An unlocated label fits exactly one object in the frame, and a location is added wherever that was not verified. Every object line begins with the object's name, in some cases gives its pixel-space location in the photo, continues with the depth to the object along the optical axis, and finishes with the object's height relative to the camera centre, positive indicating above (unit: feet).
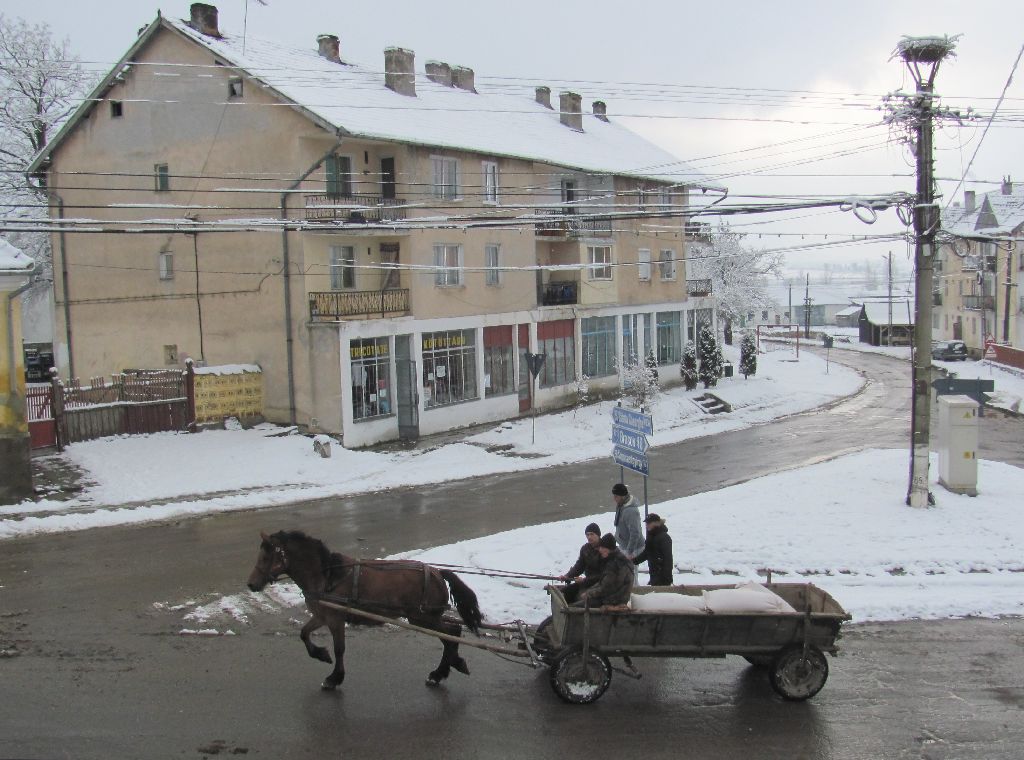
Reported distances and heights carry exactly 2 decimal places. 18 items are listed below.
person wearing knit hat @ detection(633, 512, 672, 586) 39.75 -10.51
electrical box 60.44 -9.75
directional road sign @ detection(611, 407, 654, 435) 42.80 -5.43
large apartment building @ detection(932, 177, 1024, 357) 197.36 +2.48
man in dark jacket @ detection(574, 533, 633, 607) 31.04 -9.38
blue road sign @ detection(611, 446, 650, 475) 42.79 -7.20
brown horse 31.91 -9.63
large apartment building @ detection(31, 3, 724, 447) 89.56 +7.31
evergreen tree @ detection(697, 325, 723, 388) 139.33 -8.27
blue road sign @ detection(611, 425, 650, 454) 42.68 -6.30
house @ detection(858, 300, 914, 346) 266.57 -8.07
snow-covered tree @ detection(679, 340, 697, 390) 137.90 -9.89
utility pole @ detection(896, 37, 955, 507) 56.13 +4.29
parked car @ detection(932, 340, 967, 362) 204.54 -12.18
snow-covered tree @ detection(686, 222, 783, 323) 205.26 +6.32
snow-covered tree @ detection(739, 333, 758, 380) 156.15 -9.07
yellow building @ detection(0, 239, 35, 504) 64.49 -4.64
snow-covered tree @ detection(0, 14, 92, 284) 118.62 +28.14
